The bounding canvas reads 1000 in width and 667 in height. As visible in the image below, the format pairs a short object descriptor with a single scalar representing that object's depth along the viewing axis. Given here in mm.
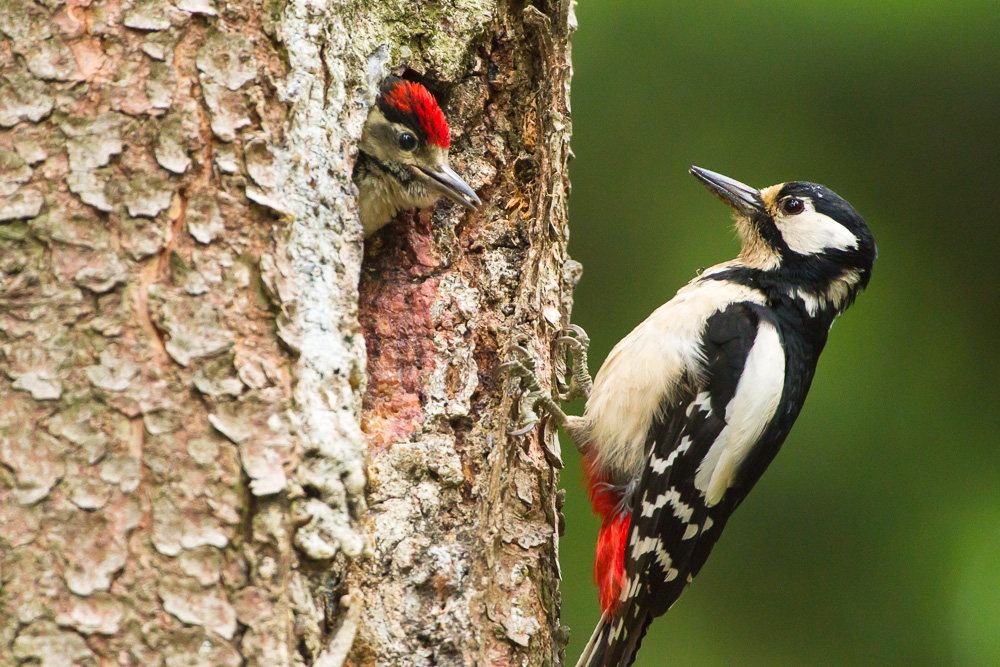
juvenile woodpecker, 4297
